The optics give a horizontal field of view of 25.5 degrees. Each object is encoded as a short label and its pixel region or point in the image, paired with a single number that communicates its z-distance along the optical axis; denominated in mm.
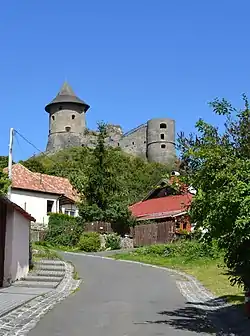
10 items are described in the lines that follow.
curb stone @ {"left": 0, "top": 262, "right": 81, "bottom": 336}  10838
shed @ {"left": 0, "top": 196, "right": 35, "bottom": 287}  19422
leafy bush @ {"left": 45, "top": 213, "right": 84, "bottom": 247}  46406
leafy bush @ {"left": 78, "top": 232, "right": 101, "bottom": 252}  43031
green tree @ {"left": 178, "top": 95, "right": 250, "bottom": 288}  10219
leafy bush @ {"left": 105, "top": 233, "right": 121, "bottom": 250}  44594
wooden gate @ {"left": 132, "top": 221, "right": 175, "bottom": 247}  43000
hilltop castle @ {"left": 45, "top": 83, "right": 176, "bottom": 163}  101525
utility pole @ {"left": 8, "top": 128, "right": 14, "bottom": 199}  26647
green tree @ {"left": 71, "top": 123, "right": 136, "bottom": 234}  50375
